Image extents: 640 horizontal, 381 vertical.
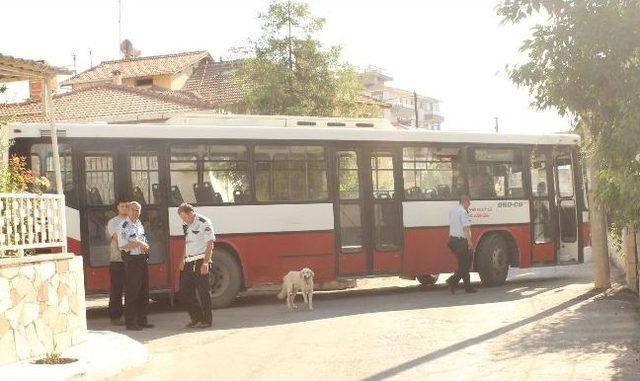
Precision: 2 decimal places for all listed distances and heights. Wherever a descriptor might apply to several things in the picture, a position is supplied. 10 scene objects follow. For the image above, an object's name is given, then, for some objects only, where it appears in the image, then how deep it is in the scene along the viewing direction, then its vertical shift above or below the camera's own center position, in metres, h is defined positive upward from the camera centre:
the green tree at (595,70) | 10.57 +1.58
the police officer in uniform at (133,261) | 12.37 -0.44
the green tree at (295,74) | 30.61 +4.89
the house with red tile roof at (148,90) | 45.28 +7.52
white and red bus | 14.46 +0.45
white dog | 14.64 -1.05
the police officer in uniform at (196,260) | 12.41 -0.48
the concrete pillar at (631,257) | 15.50 -0.95
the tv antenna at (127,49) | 64.19 +12.39
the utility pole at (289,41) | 30.20 +5.92
